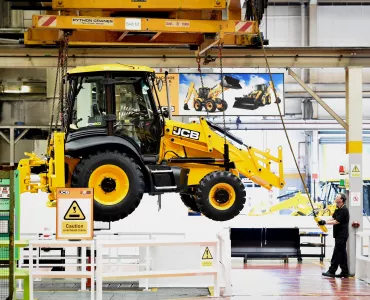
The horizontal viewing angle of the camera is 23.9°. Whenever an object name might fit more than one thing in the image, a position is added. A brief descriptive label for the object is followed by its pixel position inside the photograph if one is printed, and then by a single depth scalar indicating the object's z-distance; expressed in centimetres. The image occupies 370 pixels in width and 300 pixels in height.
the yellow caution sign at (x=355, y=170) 1814
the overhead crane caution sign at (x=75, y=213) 1151
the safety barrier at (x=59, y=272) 1392
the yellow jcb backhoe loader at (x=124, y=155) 1160
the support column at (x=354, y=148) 1809
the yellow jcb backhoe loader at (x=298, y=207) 2826
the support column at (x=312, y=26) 3166
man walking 1806
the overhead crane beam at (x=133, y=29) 1177
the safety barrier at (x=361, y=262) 1778
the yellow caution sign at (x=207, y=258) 1761
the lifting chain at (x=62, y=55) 1181
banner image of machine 2206
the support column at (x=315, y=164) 3293
